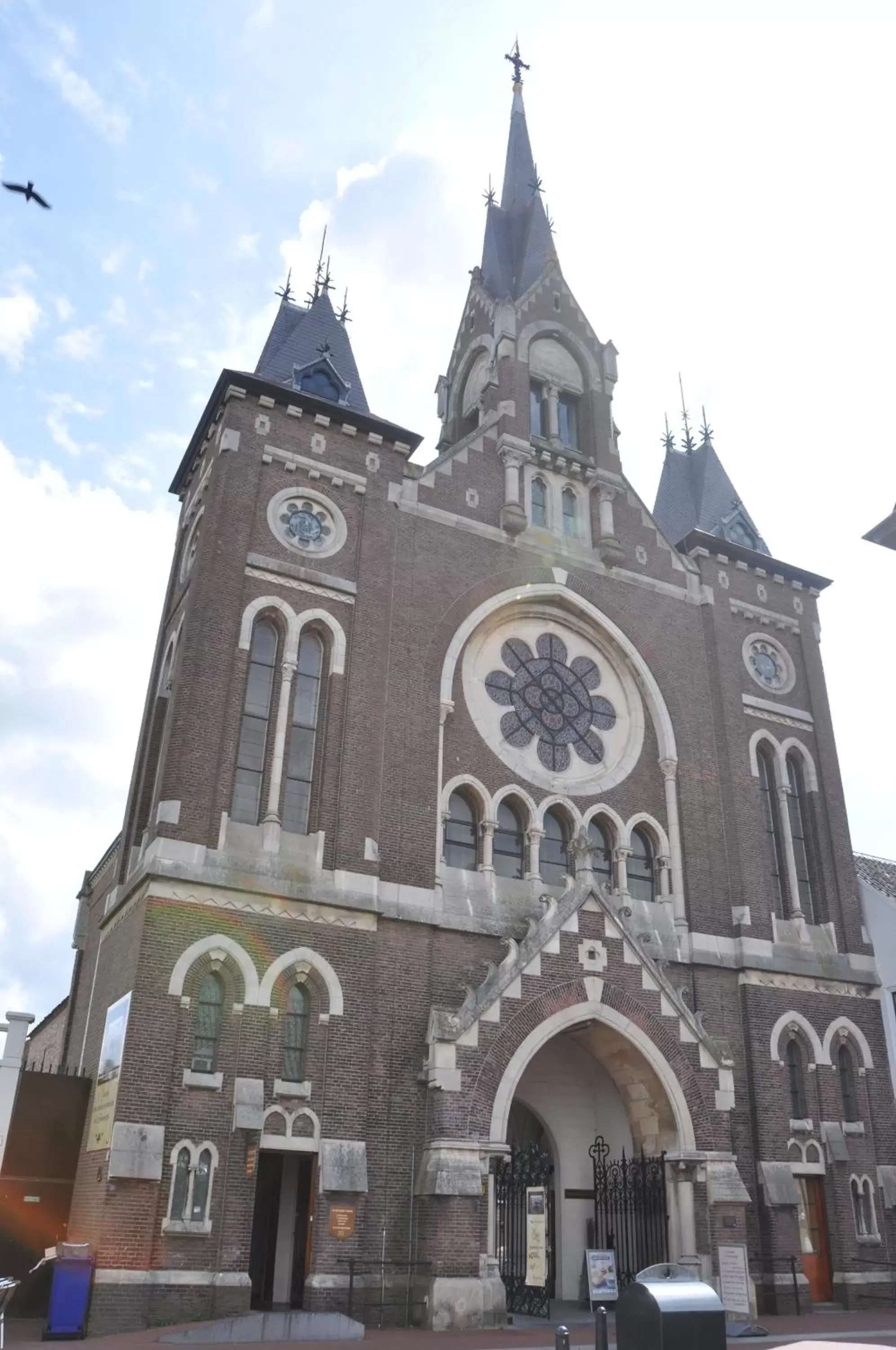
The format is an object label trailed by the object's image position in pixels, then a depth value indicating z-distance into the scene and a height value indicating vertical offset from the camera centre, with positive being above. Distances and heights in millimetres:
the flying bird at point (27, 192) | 12156 +10061
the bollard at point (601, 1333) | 10047 -604
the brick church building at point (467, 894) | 18625 +6407
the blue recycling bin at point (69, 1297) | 16016 -700
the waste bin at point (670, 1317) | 9062 -419
